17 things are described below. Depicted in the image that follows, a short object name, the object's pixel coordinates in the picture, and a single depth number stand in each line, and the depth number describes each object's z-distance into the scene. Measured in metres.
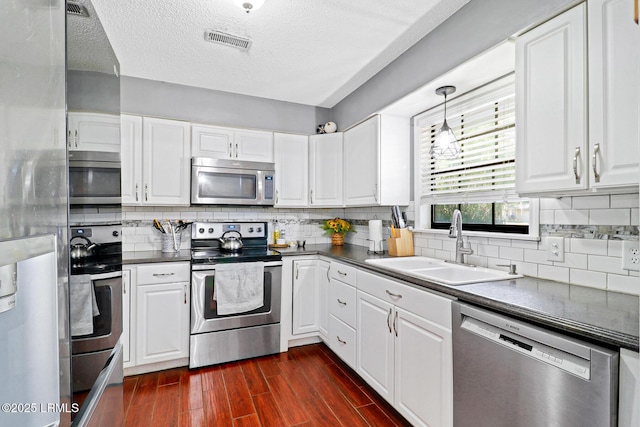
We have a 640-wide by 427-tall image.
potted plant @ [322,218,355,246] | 3.60
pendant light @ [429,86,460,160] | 2.25
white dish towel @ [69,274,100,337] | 0.62
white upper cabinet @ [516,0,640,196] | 1.17
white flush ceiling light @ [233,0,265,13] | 1.81
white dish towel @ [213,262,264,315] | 2.68
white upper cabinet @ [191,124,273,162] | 3.06
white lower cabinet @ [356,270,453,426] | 1.61
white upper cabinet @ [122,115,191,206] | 2.78
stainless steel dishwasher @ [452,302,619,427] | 0.99
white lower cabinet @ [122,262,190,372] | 2.49
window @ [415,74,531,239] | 2.01
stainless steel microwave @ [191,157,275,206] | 2.95
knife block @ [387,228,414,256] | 2.65
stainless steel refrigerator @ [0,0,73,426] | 0.42
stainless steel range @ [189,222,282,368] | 2.65
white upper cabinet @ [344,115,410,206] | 2.76
